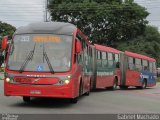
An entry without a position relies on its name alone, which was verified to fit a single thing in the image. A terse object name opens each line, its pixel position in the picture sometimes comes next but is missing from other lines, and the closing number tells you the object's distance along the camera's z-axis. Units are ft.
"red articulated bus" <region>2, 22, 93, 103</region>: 53.57
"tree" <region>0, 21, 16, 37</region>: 323.61
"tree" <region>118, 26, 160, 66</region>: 204.74
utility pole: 183.60
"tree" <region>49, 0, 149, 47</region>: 201.77
